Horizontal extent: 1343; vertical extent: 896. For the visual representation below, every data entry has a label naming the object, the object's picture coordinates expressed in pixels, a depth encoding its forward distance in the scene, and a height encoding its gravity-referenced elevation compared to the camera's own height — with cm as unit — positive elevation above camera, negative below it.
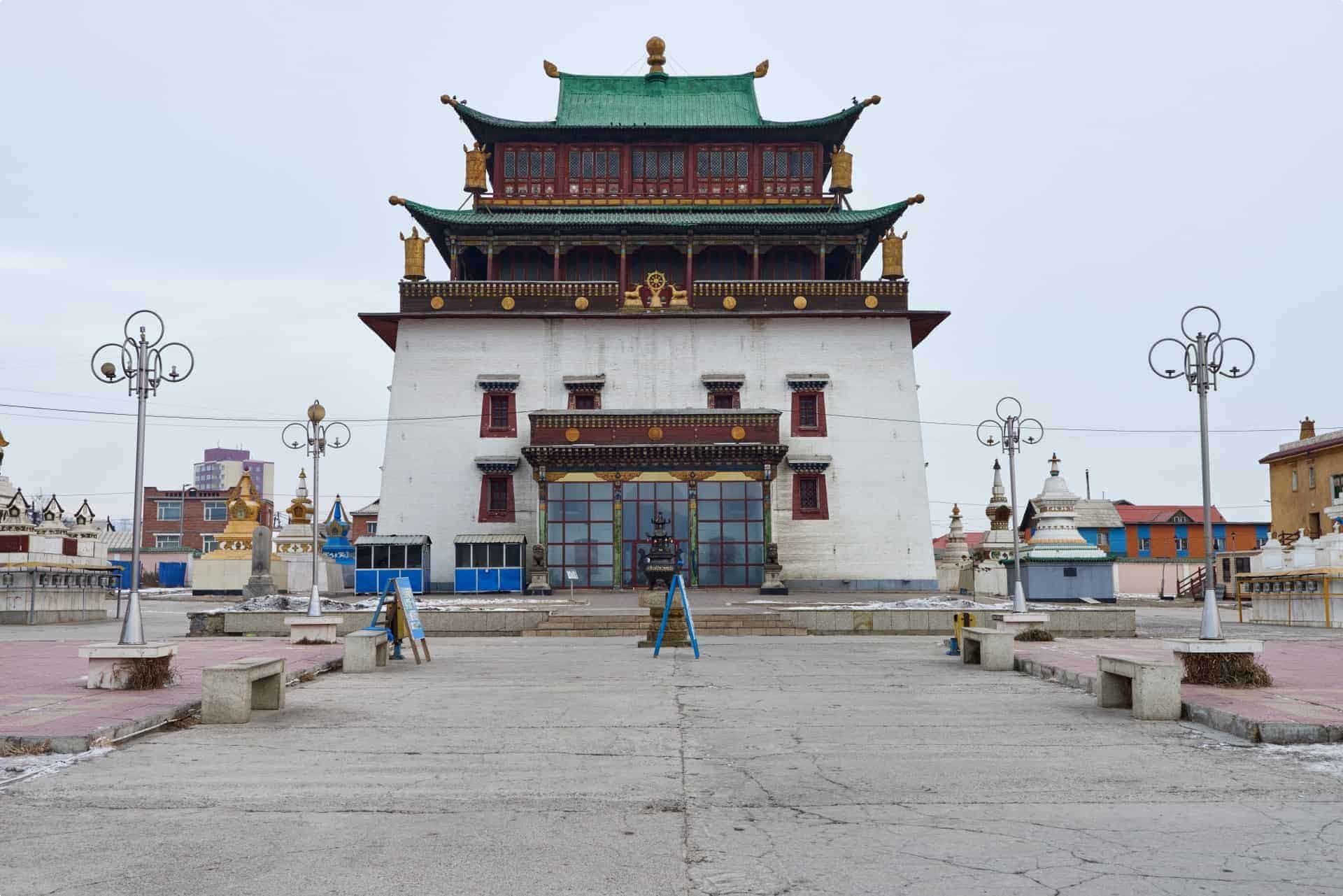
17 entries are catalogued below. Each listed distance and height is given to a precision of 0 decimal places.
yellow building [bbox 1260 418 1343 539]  5747 +364
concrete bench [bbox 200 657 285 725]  1141 -126
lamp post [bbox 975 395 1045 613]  2733 +280
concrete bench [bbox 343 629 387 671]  1694 -128
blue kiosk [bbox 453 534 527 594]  3953 -11
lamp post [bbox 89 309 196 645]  1376 +231
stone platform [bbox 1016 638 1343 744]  1010 -147
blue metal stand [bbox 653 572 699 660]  1937 -87
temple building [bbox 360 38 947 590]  4047 +724
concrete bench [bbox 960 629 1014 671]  1742 -136
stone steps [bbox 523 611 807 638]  2702 -153
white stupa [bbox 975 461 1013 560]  4969 +117
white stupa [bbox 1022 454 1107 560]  3784 +71
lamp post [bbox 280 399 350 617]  2839 +311
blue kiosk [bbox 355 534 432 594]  3944 -4
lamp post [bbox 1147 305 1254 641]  1375 +224
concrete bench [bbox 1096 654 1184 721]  1155 -129
